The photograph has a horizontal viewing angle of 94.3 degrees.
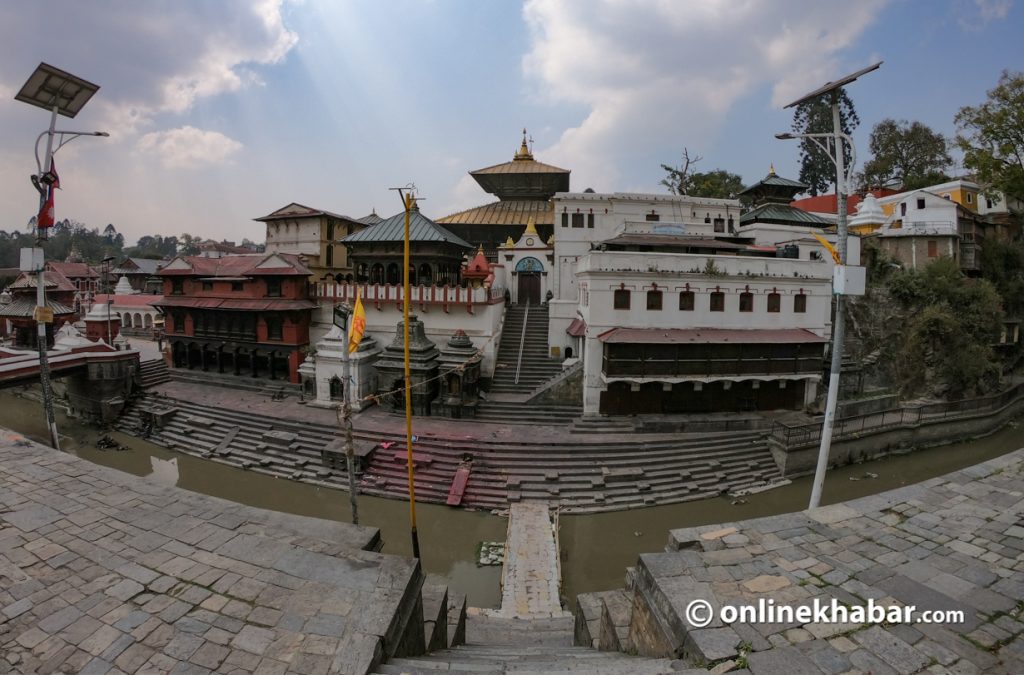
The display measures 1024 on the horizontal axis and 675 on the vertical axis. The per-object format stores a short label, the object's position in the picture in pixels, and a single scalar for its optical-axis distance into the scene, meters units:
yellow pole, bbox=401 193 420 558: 9.90
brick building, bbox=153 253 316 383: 24.94
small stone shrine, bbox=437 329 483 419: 19.97
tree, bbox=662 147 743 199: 39.65
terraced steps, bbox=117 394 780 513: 15.47
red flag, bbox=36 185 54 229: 11.95
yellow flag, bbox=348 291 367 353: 10.43
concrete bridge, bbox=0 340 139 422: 22.44
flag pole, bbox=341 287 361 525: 10.84
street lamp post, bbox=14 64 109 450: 11.48
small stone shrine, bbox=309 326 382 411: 21.30
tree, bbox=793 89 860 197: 51.25
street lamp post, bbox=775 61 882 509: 9.94
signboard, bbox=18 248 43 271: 11.83
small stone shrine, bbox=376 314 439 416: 20.05
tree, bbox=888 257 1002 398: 23.00
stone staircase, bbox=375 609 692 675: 5.12
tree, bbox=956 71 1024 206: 24.03
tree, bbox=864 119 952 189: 43.41
